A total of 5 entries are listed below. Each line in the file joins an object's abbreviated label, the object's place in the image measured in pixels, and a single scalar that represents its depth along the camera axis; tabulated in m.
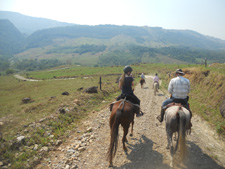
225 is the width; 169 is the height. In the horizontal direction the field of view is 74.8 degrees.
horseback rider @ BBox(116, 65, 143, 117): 6.91
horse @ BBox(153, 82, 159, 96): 17.79
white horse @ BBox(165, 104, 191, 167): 5.43
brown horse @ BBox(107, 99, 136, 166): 5.72
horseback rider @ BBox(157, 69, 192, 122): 6.55
